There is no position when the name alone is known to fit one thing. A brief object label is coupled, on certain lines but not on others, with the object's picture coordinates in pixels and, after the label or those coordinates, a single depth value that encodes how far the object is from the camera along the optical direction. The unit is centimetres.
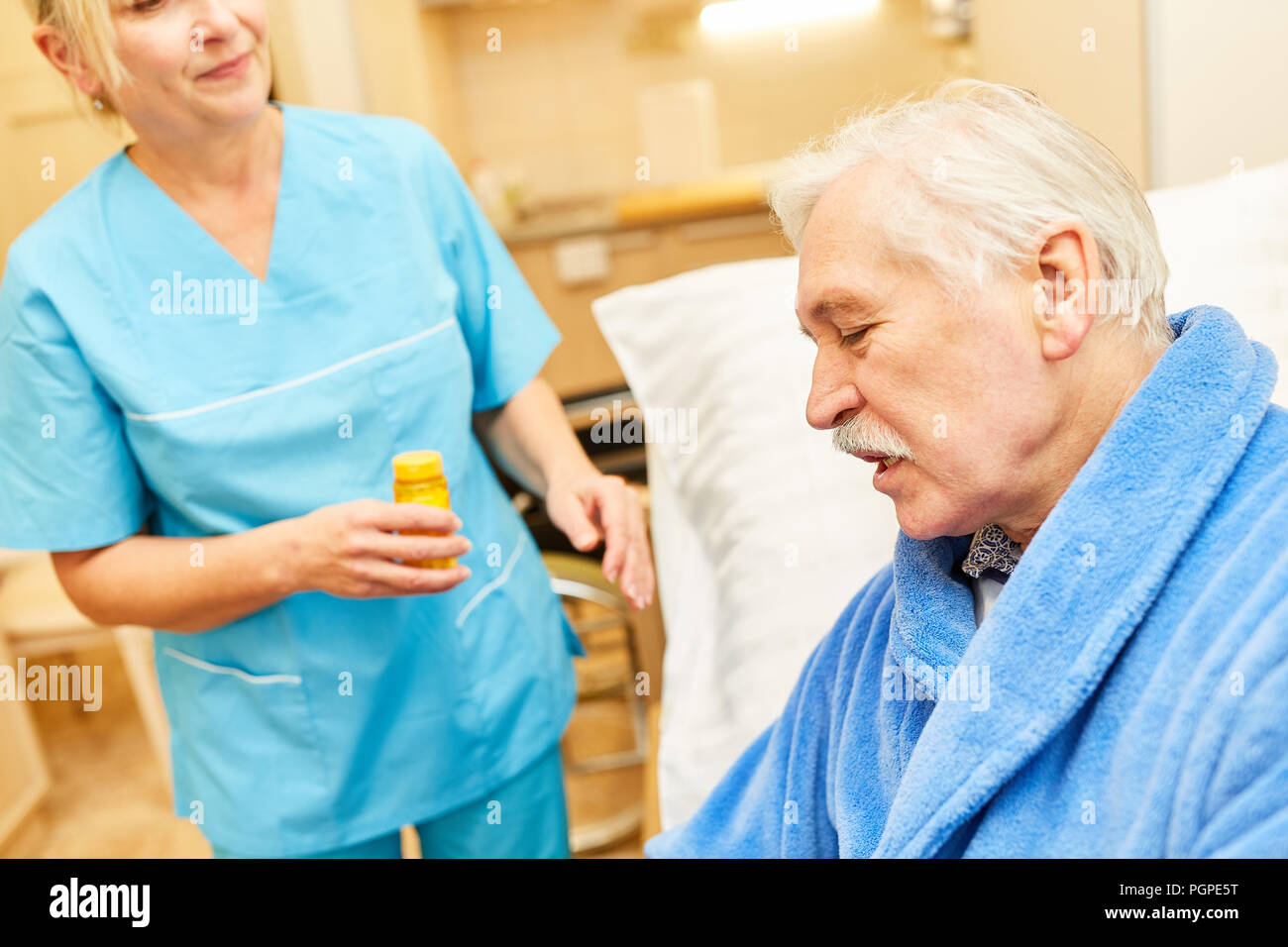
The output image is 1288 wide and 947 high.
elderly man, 63
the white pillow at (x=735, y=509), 126
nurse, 98
